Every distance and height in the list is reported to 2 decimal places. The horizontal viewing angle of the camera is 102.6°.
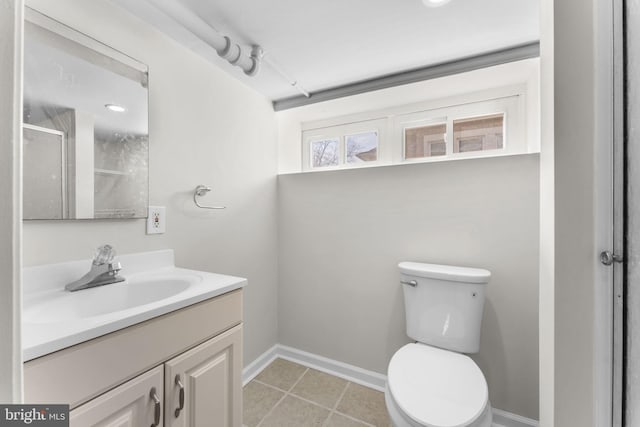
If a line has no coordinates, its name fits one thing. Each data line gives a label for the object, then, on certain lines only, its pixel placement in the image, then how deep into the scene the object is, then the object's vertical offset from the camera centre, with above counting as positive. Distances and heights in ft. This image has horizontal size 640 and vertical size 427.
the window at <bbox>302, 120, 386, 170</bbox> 6.38 +1.80
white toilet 3.11 -2.32
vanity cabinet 1.95 -1.50
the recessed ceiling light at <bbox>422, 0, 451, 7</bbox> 3.46 +2.88
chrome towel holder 4.64 +0.38
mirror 2.83 +1.07
